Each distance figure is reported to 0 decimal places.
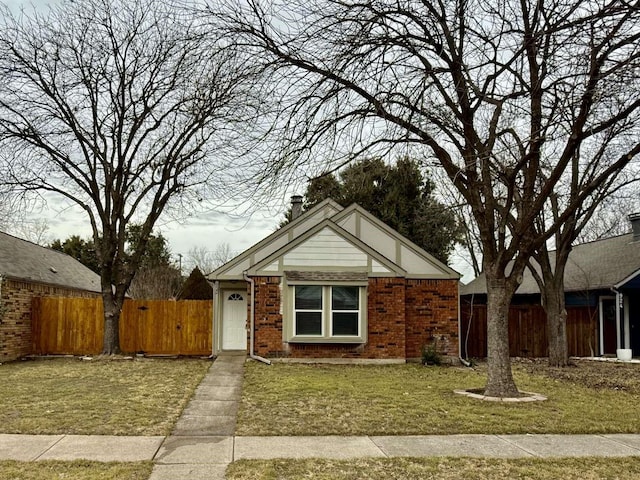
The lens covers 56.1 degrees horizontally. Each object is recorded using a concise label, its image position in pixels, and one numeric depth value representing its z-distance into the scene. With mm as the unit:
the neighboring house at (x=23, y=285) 17828
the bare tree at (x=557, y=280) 17203
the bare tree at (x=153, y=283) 39094
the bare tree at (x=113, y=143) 17109
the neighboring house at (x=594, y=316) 20297
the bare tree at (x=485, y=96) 7820
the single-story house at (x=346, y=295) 16578
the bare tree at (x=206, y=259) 52688
